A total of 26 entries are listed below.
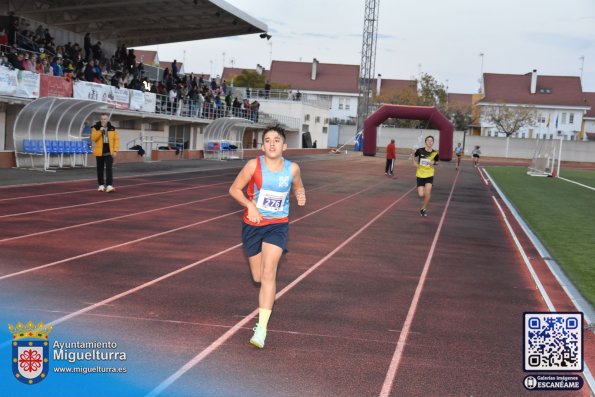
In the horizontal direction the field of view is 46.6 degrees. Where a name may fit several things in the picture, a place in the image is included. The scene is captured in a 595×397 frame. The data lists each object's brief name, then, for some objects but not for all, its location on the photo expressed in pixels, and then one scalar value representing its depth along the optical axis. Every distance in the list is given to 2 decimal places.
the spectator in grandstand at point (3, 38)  24.12
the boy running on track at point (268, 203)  6.09
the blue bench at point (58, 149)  23.44
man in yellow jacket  16.91
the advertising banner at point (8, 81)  22.16
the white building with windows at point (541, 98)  92.12
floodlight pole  72.50
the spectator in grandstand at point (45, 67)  25.08
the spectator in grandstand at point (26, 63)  24.14
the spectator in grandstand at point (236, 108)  48.81
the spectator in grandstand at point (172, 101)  37.14
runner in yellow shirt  16.66
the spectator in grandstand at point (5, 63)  22.42
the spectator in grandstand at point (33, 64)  24.58
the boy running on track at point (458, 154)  46.03
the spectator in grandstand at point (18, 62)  23.05
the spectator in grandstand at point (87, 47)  31.98
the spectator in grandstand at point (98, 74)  29.53
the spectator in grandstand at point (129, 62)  36.12
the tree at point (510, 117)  84.94
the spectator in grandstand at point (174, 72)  41.22
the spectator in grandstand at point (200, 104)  41.36
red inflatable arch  47.91
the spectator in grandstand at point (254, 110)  53.18
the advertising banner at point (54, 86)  24.38
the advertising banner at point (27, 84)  23.00
